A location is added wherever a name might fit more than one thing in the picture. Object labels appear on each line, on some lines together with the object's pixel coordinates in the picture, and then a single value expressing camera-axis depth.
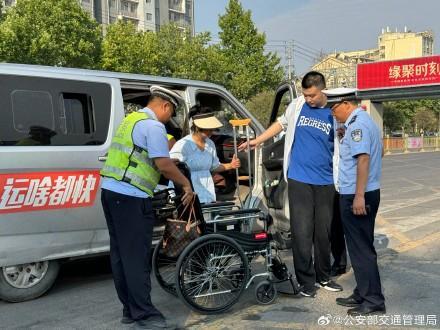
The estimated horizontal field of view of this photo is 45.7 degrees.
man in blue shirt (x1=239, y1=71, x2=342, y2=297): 4.61
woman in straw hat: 5.13
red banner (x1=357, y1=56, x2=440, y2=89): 42.38
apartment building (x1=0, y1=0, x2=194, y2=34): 66.44
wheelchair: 4.06
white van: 4.35
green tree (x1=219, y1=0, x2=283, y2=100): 32.19
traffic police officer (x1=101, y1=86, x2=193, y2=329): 3.71
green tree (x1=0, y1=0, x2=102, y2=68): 21.70
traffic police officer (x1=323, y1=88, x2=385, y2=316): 3.99
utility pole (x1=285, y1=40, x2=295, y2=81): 50.40
